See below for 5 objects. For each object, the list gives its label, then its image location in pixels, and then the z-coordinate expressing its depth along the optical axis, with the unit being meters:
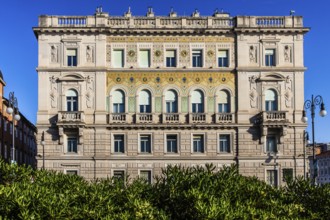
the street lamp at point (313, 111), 30.87
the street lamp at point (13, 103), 34.94
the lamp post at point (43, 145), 48.01
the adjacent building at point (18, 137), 61.53
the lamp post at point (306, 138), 48.04
